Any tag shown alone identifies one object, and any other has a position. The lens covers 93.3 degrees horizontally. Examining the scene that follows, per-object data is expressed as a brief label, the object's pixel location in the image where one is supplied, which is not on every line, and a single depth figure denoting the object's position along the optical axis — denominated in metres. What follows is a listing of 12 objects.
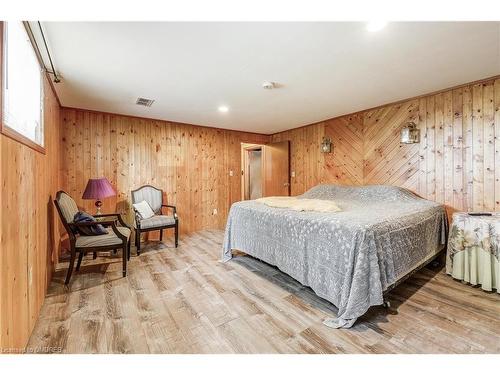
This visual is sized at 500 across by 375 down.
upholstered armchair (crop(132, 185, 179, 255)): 3.51
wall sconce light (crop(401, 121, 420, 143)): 3.36
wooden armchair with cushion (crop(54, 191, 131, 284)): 2.53
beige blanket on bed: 2.56
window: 1.35
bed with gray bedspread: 1.78
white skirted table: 2.25
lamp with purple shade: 3.30
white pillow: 3.79
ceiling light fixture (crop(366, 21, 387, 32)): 1.68
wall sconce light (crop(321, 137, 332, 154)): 4.50
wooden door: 5.47
